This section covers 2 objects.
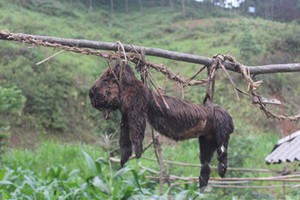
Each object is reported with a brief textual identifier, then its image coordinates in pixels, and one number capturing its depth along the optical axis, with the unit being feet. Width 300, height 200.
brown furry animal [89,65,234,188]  13.00
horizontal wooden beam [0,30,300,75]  13.49
